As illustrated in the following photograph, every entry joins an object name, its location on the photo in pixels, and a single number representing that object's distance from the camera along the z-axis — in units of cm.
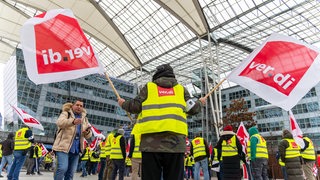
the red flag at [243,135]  1092
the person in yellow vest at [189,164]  1574
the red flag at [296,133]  698
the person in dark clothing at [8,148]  873
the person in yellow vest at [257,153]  721
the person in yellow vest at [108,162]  750
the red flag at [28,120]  879
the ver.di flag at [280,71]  404
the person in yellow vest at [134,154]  629
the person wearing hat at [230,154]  630
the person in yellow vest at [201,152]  844
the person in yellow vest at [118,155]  725
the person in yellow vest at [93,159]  1516
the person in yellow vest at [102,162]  870
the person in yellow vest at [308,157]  754
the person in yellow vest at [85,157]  1342
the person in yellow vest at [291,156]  655
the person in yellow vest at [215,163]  850
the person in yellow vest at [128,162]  1418
